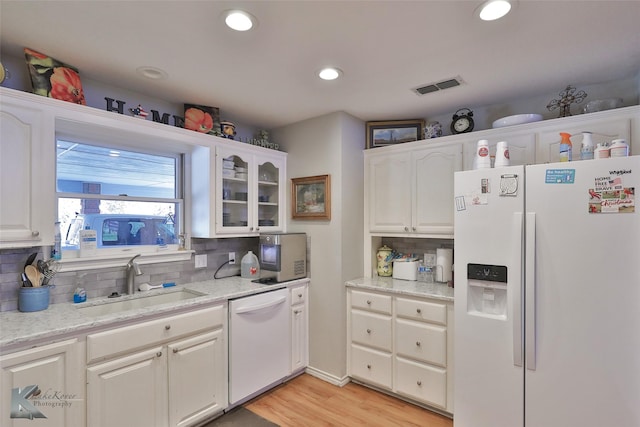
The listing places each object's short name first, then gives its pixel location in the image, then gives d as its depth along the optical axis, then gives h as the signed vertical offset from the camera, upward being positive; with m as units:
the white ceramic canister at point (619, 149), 1.70 +0.35
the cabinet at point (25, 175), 1.67 +0.23
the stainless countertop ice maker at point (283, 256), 2.76 -0.38
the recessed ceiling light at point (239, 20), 1.48 +0.96
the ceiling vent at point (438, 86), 2.21 +0.95
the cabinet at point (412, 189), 2.62 +0.23
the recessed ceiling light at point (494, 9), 1.41 +0.95
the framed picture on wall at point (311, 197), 2.88 +0.17
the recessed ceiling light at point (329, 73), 2.03 +0.95
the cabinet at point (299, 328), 2.86 -1.07
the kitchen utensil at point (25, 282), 1.88 -0.40
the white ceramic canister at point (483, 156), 2.10 +0.39
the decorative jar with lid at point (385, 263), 3.05 -0.48
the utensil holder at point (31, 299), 1.84 -0.50
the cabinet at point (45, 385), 1.45 -0.84
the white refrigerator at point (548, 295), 1.61 -0.47
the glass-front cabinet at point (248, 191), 2.72 +0.23
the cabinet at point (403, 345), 2.34 -1.07
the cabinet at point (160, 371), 1.73 -0.98
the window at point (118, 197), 2.20 +0.14
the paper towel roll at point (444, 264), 2.70 -0.44
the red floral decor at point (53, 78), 1.82 +0.84
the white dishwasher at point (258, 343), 2.37 -1.05
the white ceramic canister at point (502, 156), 2.05 +0.39
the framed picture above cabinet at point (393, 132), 2.98 +0.81
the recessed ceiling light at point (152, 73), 2.04 +0.96
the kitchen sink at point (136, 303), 2.13 -0.65
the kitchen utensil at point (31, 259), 1.91 -0.27
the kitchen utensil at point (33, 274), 1.88 -0.35
